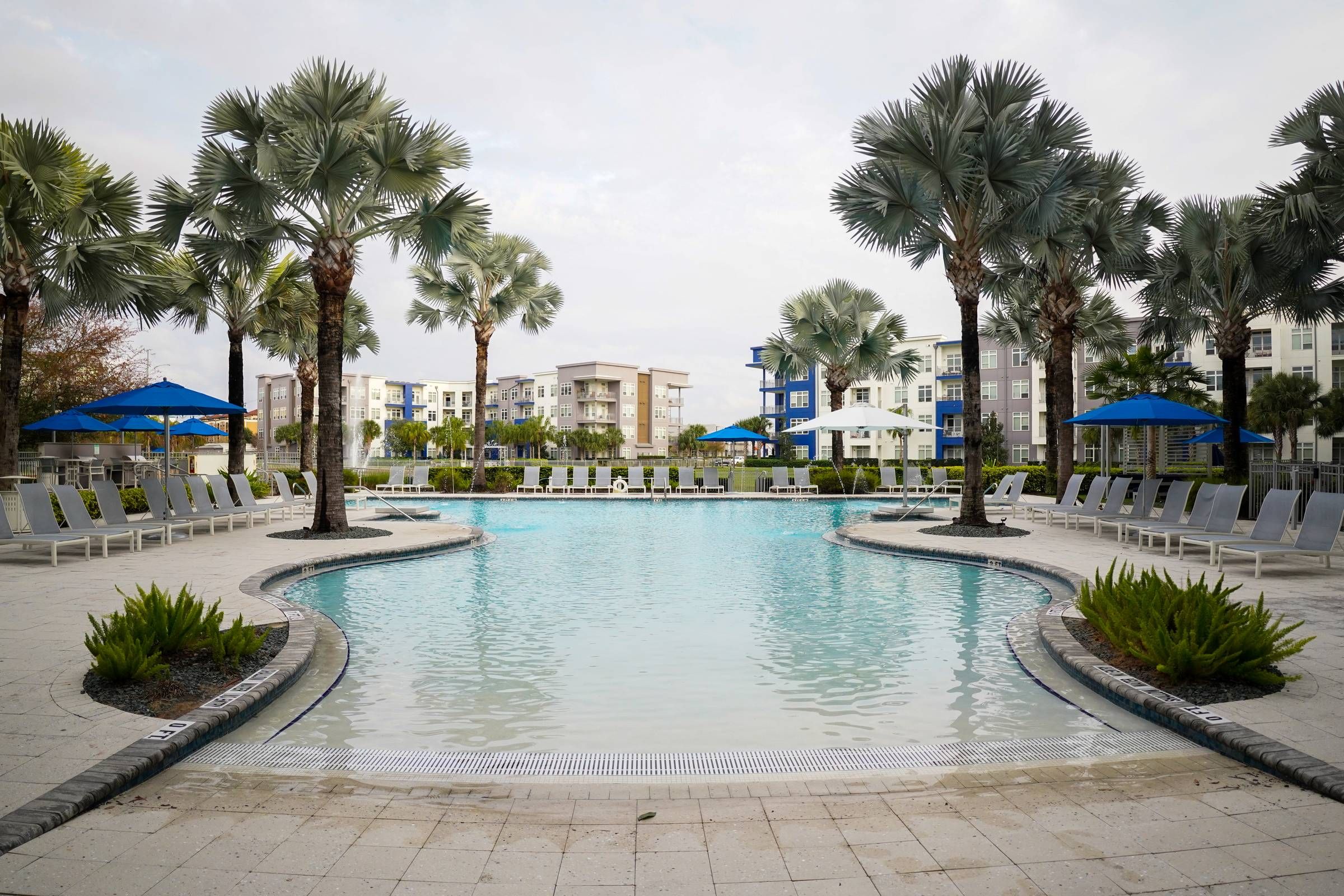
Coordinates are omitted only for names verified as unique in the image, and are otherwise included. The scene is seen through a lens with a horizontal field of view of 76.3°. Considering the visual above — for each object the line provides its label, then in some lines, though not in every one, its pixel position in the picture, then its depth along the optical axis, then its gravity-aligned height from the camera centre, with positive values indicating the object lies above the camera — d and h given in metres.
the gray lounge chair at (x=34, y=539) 10.83 -0.88
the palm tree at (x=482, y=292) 26.84 +5.64
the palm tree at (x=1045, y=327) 22.98 +4.22
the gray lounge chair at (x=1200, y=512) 12.62 -0.77
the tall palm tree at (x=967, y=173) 13.35 +4.68
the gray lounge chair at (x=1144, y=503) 14.48 -0.65
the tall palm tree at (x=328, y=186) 13.03 +4.49
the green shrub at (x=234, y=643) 5.70 -1.19
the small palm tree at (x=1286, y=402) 41.91 +3.05
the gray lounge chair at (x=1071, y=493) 16.45 -0.55
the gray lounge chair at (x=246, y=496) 16.73 -0.52
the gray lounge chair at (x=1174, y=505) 13.19 -0.64
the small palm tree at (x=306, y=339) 23.12 +4.00
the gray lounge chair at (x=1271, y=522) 10.33 -0.70
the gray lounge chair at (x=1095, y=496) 15.69 -0.57
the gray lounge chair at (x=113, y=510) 12.82 -0.60
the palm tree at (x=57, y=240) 13.16 +3.76
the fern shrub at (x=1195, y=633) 5.25 -1.10
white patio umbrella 20.19 +1.08
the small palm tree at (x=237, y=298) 20.27 +4.26
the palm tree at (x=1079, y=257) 17.61 +4.50
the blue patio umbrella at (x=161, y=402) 14.86 +1.18
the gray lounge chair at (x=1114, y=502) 15.11 -0.67
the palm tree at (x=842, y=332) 28.52 +4.50
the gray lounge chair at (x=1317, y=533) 9.84 -0.81
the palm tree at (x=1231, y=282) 16.88 +3.78
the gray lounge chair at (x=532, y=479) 28.28 -0.39
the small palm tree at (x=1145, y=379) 27.06 +2.83
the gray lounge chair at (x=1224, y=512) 11.55 -0.66
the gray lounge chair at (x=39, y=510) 11.27 -0.53
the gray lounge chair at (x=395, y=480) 28.56 -0.40
